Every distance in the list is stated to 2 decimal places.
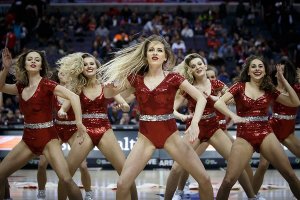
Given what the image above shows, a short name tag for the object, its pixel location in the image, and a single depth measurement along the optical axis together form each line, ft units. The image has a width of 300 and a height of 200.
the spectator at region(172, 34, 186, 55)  66.95
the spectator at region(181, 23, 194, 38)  74.28
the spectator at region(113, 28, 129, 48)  68.39
